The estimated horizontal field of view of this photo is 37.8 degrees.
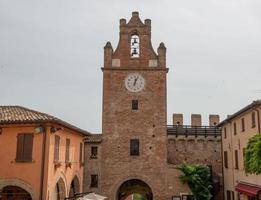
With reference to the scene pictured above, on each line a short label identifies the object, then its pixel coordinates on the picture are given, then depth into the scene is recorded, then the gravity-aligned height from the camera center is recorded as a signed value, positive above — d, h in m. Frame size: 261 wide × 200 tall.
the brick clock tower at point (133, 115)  30.17 +3.59
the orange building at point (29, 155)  18.97 +0.19
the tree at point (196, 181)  29.56 -1.63
